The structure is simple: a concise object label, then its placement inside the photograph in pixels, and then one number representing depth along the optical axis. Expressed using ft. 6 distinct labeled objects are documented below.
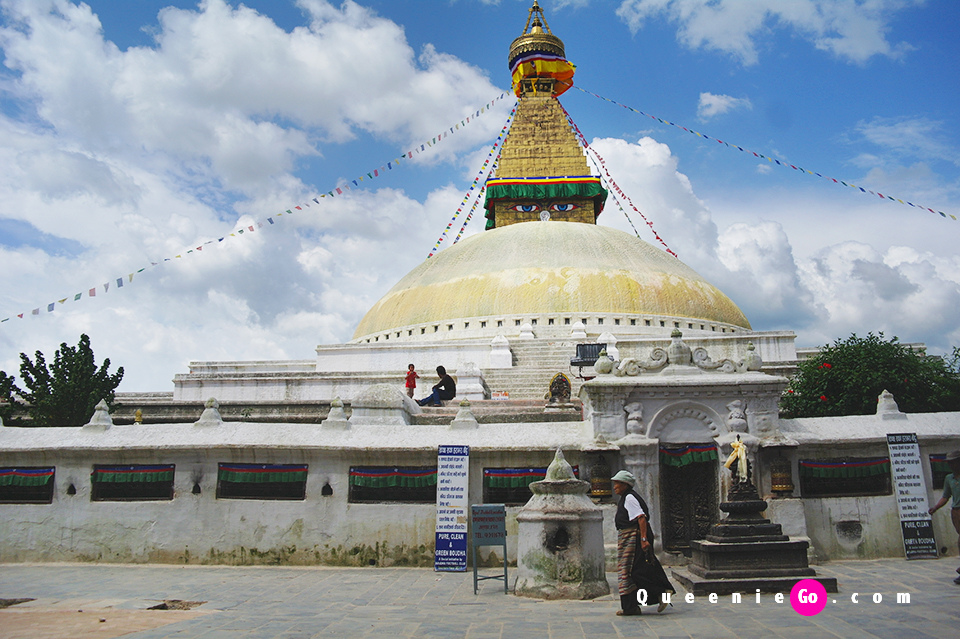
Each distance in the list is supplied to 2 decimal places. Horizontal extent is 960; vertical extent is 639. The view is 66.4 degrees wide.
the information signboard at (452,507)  31.73
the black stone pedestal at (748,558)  24.97
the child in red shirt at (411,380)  51.62
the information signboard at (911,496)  32.99
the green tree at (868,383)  44.91
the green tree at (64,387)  52.13
